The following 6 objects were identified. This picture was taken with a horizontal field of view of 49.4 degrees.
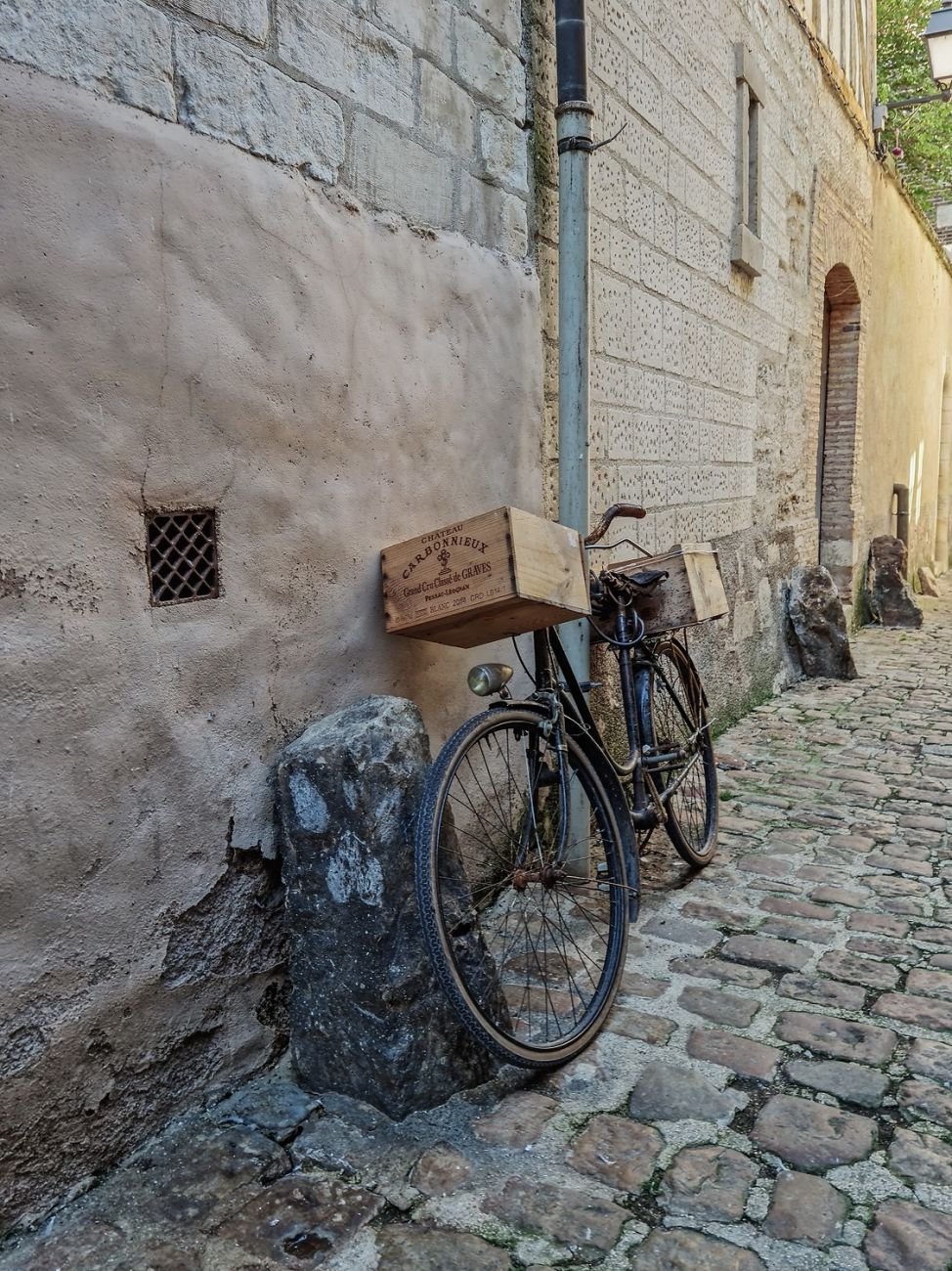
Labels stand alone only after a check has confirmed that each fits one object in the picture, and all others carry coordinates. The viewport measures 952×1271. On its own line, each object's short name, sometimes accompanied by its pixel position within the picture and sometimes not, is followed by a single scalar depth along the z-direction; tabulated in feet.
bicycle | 7.67
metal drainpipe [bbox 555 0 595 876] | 11.12
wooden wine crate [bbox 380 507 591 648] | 8.12
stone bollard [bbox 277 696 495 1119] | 7.37
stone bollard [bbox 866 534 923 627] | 32.83
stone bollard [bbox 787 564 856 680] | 23.31
